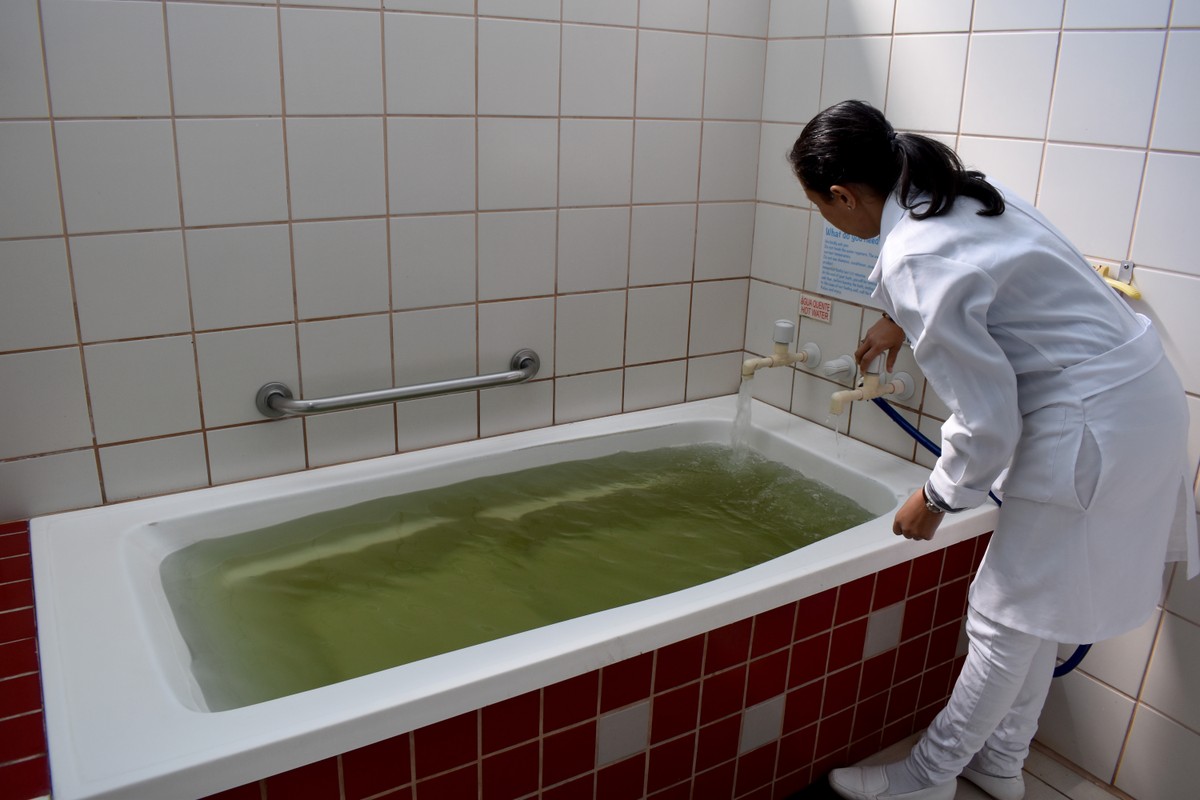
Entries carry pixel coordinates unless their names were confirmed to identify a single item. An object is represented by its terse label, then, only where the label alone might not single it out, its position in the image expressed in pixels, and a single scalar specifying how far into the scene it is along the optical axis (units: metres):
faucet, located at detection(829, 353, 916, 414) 1.99
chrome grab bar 1.89
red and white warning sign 2.32
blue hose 1.90
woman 1.37
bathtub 1.15
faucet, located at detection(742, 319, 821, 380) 2.20
